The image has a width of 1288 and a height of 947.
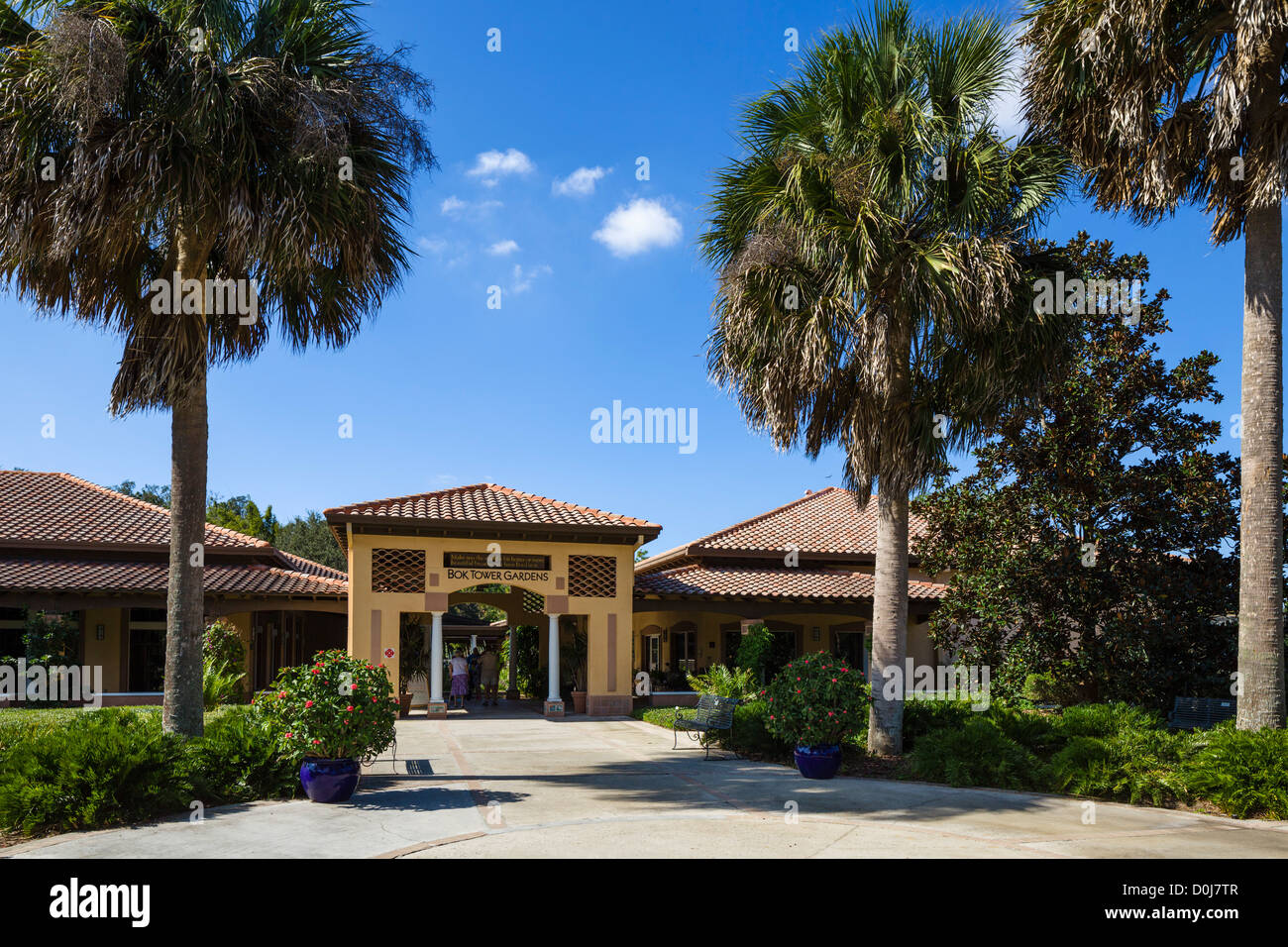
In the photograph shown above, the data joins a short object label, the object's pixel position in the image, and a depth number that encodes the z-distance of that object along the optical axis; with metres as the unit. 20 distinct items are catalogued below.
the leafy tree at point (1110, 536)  15.38
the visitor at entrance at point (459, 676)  23.67
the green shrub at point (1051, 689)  16.58
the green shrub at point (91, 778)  8.59
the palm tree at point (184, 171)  9.89
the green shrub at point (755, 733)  14.16
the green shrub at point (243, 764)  10.20
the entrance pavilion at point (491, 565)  20.98
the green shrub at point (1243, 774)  9.70
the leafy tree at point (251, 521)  47.34
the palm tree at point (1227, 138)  10.81
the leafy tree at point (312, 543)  55.34
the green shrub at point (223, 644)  22.55
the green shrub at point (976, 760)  11.45
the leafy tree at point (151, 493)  81.51
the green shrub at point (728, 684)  20.61
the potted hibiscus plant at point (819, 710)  12.08
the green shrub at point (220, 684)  20.50
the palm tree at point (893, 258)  12.48
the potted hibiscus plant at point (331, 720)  10.05
